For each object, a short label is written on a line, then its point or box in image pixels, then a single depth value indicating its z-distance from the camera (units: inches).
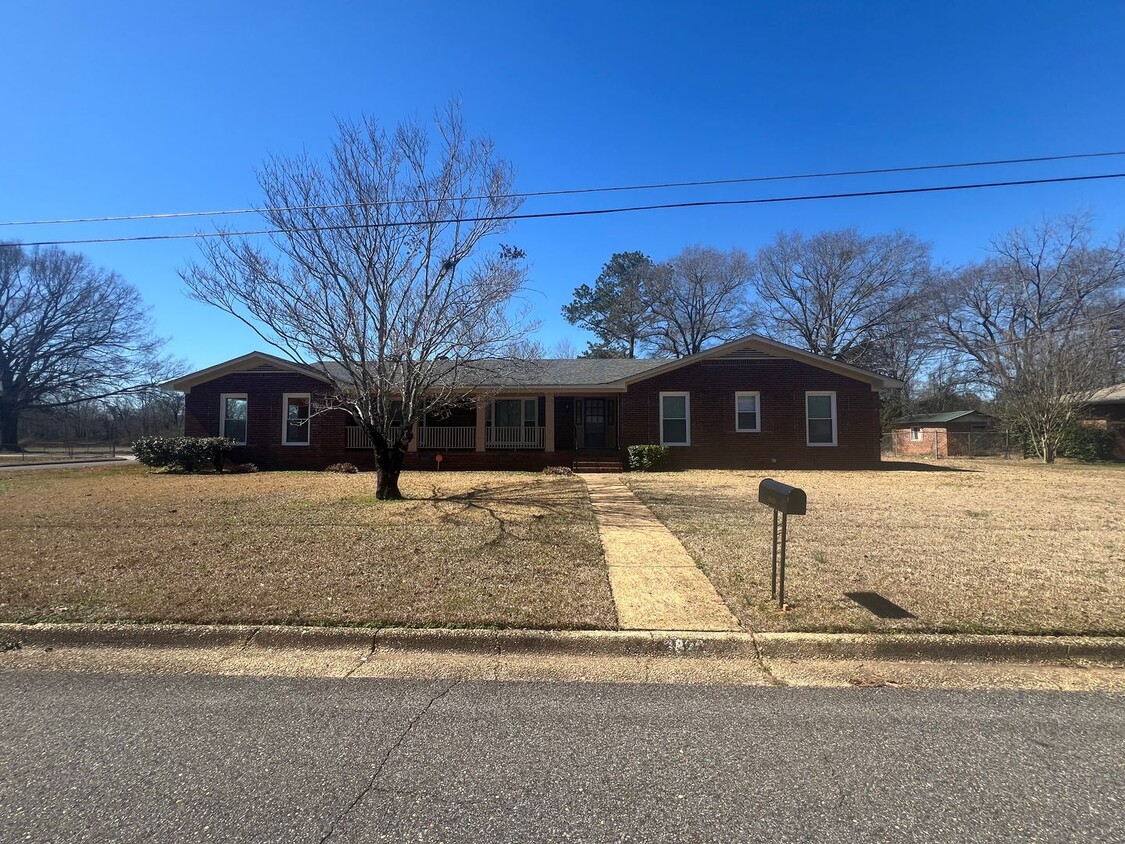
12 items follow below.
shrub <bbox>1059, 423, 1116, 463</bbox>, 957.2
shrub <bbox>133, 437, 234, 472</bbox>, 693.9
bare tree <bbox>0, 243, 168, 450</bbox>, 1793.8
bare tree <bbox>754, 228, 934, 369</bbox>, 1582.2
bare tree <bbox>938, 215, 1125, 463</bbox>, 956.0
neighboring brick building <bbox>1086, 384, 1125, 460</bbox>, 1064.9
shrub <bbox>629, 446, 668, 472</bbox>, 712.4
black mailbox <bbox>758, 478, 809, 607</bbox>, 197.8
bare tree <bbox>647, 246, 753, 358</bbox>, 1681.8
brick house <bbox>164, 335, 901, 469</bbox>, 742.5
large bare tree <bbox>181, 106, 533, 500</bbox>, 424.2
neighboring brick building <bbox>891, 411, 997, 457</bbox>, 1302.9
